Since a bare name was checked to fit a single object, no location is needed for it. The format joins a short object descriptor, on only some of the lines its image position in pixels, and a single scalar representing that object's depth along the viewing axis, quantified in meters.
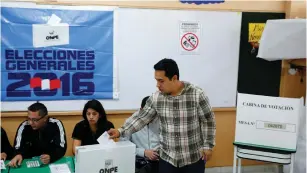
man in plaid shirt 2.28
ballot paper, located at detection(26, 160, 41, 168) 2.40
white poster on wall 3.60
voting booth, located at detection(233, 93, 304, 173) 3.01
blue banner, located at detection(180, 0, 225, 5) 3.59
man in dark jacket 2.79
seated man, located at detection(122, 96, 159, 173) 2.78
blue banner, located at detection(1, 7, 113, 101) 3.21
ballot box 2.05
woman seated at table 2.89
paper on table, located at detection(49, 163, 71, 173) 2.32
